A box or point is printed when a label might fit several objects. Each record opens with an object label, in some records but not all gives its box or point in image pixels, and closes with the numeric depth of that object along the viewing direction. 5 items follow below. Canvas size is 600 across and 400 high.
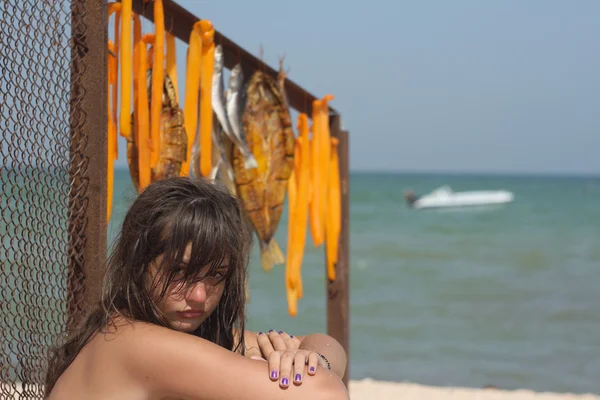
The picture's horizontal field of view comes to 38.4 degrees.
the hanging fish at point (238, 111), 3.97
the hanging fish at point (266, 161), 4.12
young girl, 1.91
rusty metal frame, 4.14
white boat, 39.16
